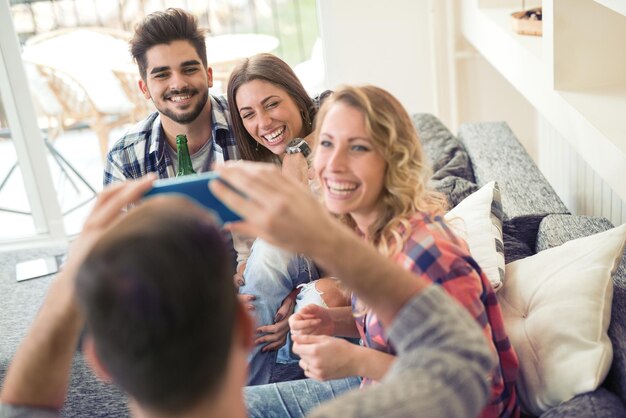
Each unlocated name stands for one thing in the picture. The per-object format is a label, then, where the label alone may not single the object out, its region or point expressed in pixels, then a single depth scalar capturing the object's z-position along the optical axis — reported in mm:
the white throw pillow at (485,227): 1857
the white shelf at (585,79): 1908
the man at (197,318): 772
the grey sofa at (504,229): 1515
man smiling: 2574
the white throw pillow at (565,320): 1504
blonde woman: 1409
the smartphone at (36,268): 3305
